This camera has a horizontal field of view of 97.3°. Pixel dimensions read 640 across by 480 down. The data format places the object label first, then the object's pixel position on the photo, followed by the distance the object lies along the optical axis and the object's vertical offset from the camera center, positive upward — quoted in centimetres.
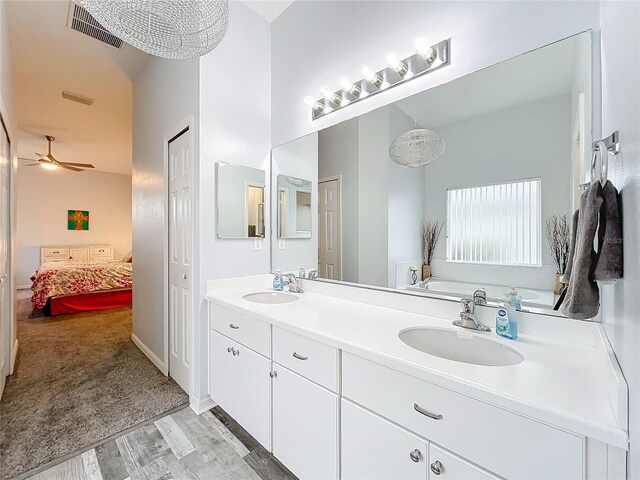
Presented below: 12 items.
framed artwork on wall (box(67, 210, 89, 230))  686 +45
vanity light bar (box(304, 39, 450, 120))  141 +93
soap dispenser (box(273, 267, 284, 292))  212 -34
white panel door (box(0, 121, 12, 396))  206 -15
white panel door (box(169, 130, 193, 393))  211 -16
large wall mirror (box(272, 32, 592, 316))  114 +29
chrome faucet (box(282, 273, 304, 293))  207 -34
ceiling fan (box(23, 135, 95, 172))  460 +127
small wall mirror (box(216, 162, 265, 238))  202 +29
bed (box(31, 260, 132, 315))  423 -78
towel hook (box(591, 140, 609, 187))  74 +22
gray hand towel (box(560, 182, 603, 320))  71 -6
